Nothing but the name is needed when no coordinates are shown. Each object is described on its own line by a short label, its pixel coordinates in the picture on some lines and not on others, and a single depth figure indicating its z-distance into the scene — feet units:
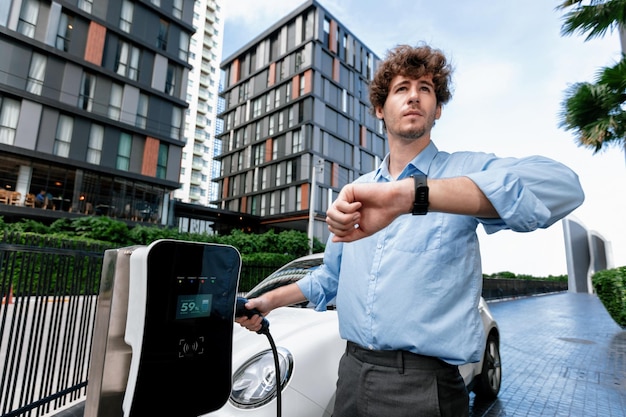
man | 2.99
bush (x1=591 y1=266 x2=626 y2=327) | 29.45
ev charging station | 3.08
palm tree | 25.55
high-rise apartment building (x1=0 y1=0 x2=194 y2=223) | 66.39
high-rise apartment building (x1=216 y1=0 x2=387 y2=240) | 116.37
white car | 6.63
